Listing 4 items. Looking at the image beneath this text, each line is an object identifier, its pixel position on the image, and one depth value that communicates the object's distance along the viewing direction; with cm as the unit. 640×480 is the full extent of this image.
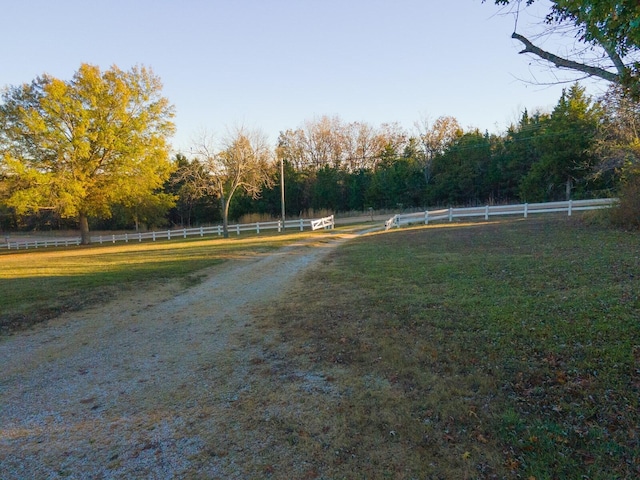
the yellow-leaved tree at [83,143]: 2380
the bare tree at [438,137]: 4669
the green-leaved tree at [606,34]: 317
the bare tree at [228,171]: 2686
